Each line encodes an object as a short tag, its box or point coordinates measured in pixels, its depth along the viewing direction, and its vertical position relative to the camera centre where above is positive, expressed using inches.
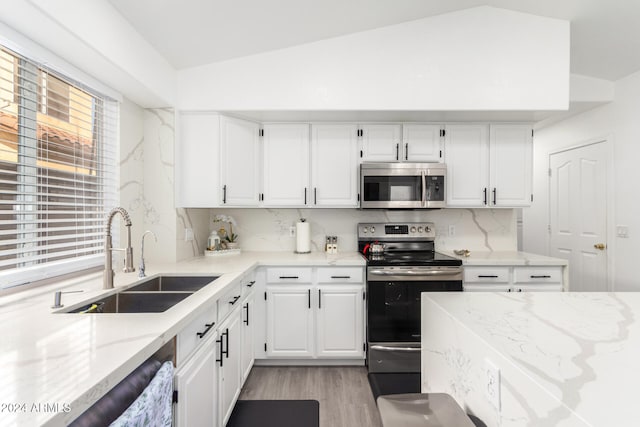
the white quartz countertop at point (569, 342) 21.3 -12.5
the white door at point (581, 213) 129.3 +1.3
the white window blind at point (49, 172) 55.8 +9.0
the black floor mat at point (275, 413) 76.3 -50.5
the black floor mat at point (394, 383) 87.7 -49.1
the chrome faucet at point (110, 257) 61.1 -8.4
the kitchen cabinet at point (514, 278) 102.0 -20.4
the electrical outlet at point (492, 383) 29.3 -16.0
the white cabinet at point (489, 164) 111.3 +18.3
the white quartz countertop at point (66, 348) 26.2 -15.3
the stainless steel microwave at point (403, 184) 108.0 +10.8
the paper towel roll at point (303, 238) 117.6 -8.7
